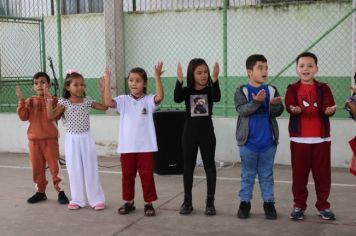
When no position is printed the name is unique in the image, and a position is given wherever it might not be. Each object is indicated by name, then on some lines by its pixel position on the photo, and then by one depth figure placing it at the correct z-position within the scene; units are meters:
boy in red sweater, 5.09
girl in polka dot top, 5.70
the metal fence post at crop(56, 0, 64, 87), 9.77
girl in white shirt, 5.47
